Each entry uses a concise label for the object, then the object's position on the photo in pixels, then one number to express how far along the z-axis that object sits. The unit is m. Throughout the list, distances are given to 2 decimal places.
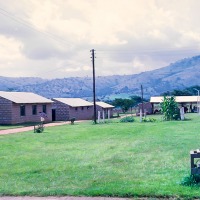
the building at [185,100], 77.57
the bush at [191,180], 9.31
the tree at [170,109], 44.41
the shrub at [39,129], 29.58
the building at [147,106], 80.12
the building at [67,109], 57.47
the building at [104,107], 68.44
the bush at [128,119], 44.59
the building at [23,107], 44.60
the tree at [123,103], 88.82
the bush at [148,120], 43.25
